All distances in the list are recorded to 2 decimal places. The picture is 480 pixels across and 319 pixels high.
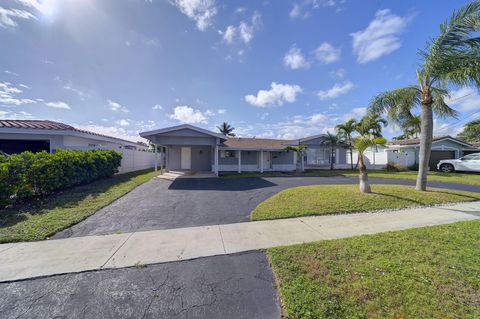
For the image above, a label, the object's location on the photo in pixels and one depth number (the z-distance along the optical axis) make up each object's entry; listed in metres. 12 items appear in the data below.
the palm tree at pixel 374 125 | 15.53
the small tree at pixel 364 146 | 7.98
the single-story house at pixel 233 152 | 13.37
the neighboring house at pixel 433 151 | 20.91
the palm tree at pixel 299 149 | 18.52
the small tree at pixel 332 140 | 20.38
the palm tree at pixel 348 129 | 20.06
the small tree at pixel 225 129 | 45.62
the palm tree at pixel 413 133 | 29.36
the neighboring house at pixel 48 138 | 11.30
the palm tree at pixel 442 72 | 7.02
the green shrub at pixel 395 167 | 20.12
